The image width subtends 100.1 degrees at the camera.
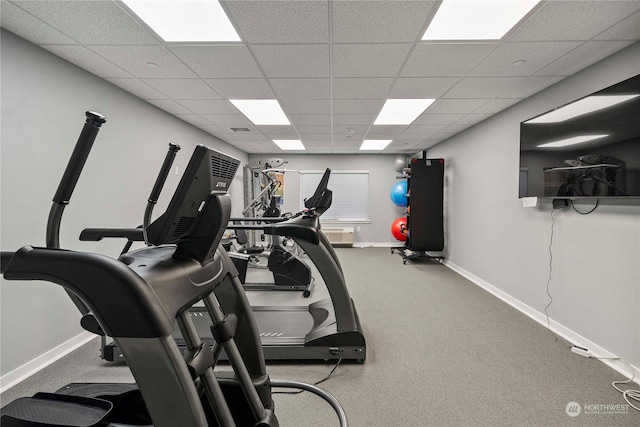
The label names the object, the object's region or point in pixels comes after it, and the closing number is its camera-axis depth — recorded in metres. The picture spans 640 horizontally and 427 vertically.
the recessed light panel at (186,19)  1.58
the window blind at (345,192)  6.93
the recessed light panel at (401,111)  3.15
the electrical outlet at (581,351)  2.16
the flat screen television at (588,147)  1.89
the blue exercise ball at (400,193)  6.16
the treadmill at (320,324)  2.01
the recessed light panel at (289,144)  5.29
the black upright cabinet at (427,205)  5.12
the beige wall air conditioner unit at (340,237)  6.68
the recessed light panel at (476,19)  1.57
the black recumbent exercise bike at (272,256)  3.61
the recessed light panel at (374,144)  5.23
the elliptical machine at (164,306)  0.62
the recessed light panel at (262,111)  3.16
